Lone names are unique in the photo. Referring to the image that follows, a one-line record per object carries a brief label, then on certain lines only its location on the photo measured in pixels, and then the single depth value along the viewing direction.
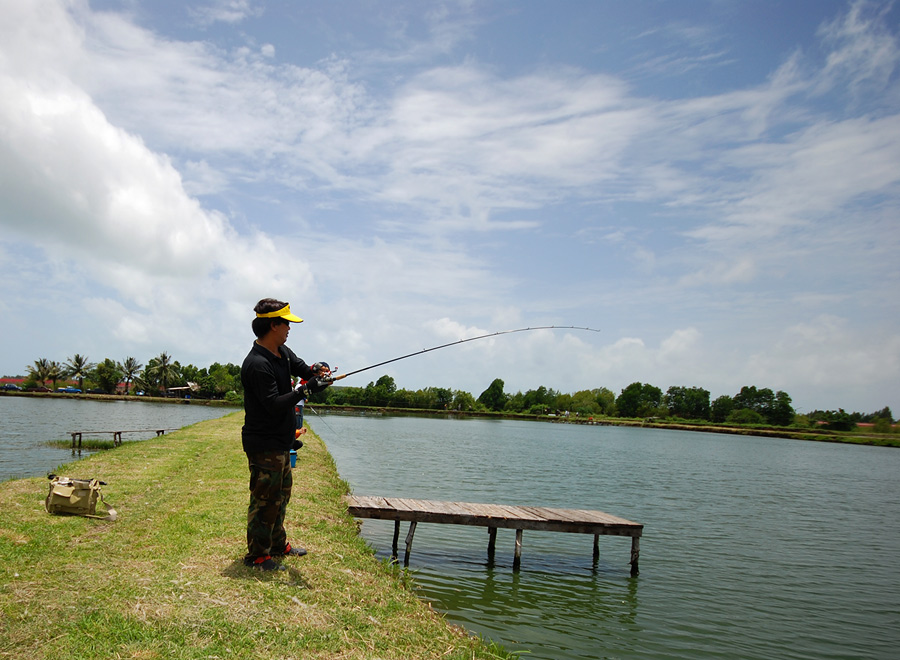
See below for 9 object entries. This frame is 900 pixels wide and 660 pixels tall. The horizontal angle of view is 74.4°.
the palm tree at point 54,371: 121.00
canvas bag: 8.04
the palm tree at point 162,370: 126.81
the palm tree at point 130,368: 124.88
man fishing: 5.80
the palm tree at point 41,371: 119.56
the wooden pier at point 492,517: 10.96
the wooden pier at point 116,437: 26.08
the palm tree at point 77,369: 121.44
